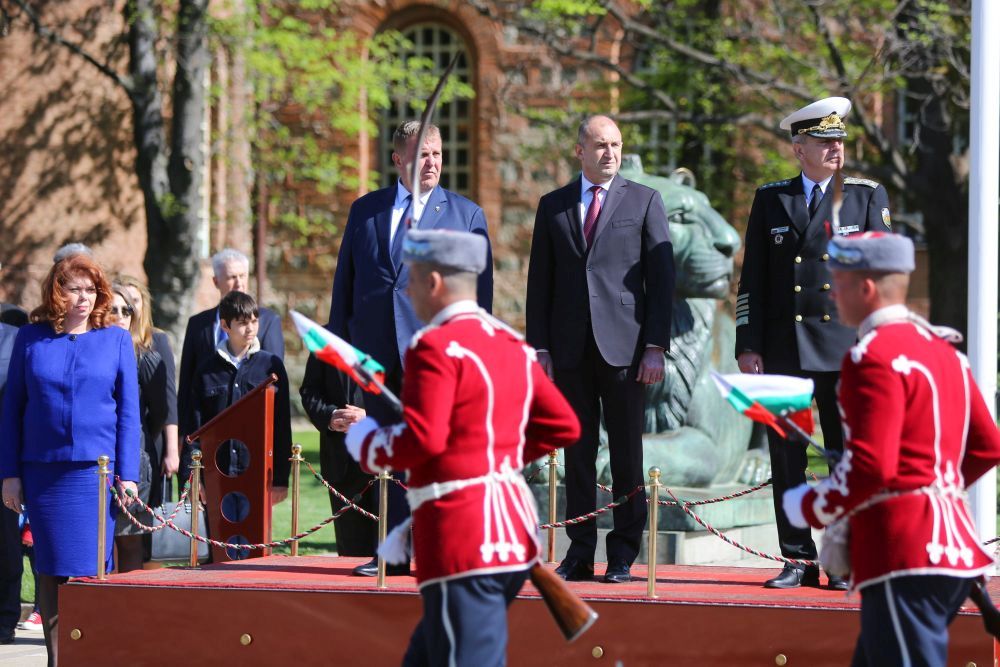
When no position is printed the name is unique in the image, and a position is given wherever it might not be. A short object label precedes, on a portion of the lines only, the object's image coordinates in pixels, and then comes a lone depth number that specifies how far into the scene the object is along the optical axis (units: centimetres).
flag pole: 1708
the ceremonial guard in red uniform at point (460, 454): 889
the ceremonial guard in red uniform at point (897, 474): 852
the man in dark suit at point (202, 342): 1700
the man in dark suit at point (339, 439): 1540
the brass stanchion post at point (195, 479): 1440
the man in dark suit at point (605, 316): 1335
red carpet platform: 1201
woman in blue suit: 1372
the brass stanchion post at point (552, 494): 1414
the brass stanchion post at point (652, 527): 1220
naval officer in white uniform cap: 1297
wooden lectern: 1511
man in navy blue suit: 1336
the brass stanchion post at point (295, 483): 1505
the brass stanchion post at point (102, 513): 1359
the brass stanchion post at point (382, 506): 1304
